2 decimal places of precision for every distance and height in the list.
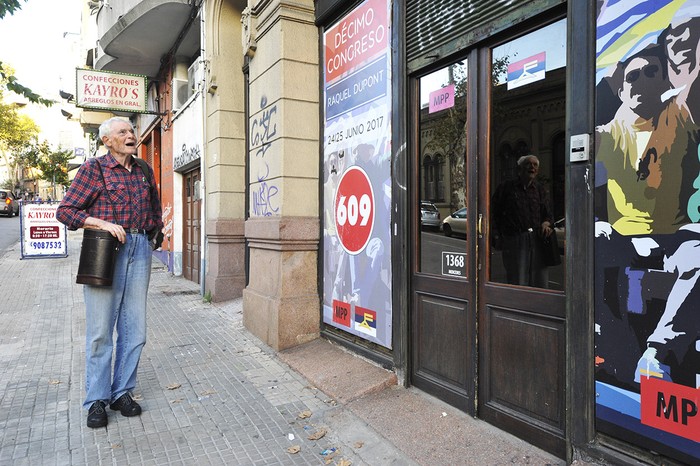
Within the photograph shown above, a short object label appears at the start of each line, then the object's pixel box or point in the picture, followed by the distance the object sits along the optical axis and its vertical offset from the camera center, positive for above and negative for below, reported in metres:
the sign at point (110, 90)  10.88 +3.18
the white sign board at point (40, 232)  13.38 -0.09
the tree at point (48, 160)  47.25 +6.87
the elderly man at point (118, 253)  3.49 -0.19
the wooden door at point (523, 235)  2.86 -0.06
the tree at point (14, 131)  32.03 +7.97
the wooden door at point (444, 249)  3.51 -0.18
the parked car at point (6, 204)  40.03 +2.08
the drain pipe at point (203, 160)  8.49 +1.22
